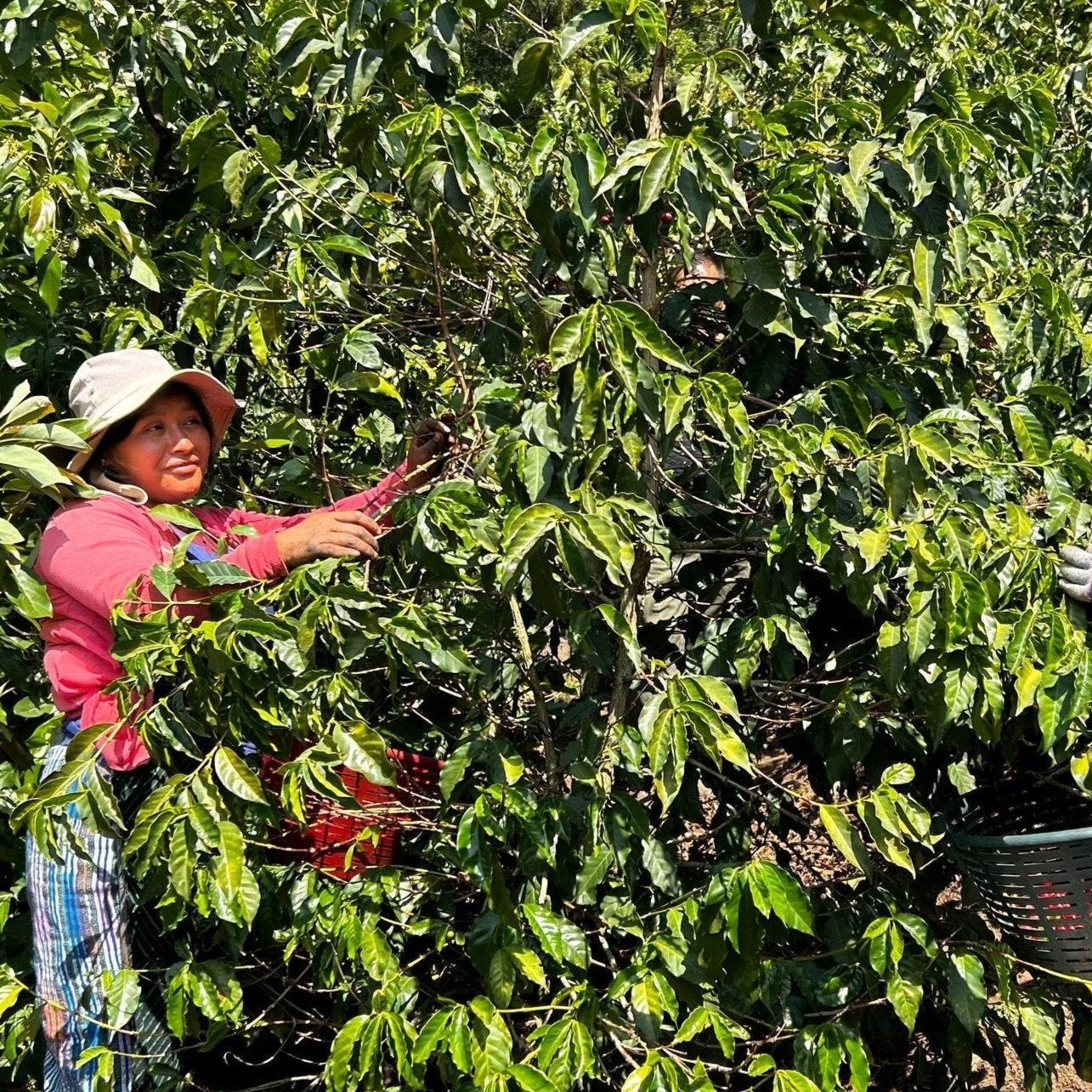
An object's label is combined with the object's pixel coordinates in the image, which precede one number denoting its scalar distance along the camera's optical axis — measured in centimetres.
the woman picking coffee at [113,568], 231
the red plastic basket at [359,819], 256
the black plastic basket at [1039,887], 230
